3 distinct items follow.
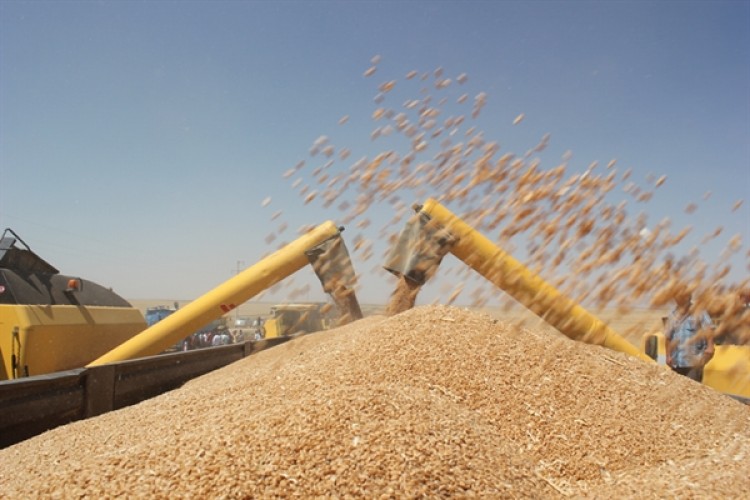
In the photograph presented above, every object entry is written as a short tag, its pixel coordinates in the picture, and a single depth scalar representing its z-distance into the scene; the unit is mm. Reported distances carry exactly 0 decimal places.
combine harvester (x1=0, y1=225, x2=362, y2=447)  3232
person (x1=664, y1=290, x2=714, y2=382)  4238
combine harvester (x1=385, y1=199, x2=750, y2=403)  4059
